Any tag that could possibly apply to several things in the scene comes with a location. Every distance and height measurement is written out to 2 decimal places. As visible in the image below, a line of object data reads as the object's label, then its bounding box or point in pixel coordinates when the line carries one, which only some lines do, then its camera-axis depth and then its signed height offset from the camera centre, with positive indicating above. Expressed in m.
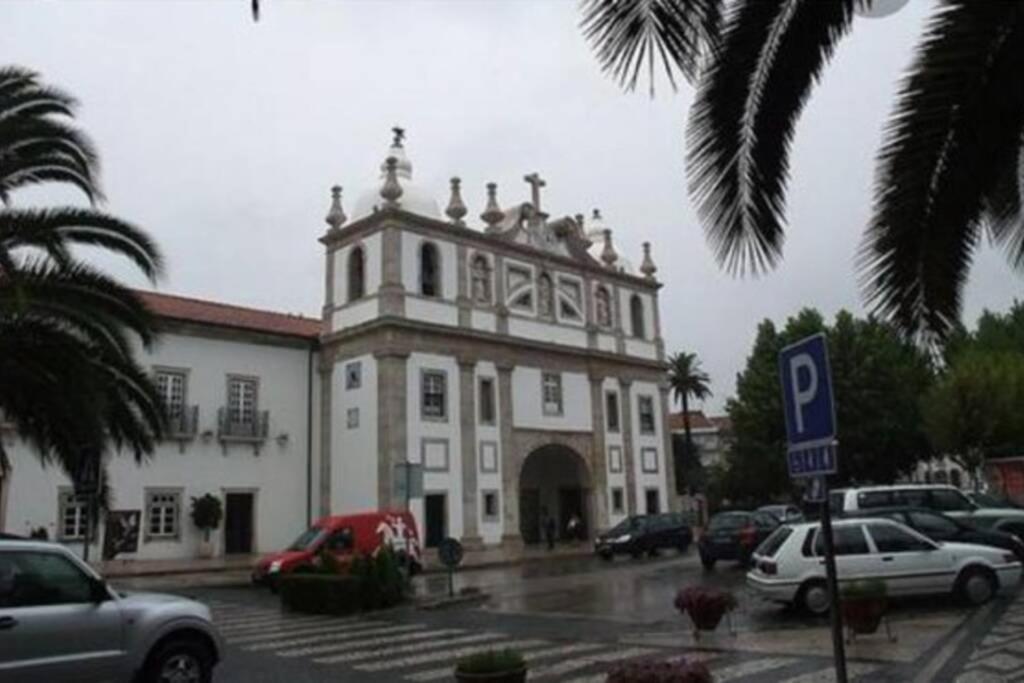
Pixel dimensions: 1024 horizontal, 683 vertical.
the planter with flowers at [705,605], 13.59 -1.08
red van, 25.58 +0.01
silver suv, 8.23 -0.67
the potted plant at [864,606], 12.27 -1.06
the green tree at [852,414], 48.25 +5.31
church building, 35.56 +5.57
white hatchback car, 15.39 -0.72
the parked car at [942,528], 18.64 -0.22
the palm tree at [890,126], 5.02 +2.16
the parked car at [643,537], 36.01 -0.30
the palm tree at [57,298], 13.56 +3.61
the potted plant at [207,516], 34.16 +1.06
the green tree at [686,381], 74.31 +10.86
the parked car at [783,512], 30.73 +0.38
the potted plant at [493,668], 7.43 -1.01
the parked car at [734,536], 27.08 -0.31
